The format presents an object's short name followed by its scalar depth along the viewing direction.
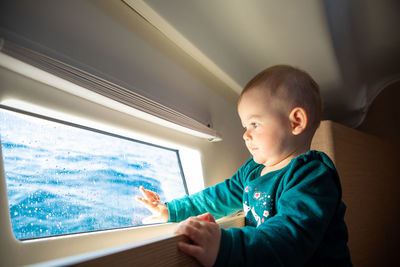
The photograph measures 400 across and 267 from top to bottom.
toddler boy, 0.69
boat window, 0.99
